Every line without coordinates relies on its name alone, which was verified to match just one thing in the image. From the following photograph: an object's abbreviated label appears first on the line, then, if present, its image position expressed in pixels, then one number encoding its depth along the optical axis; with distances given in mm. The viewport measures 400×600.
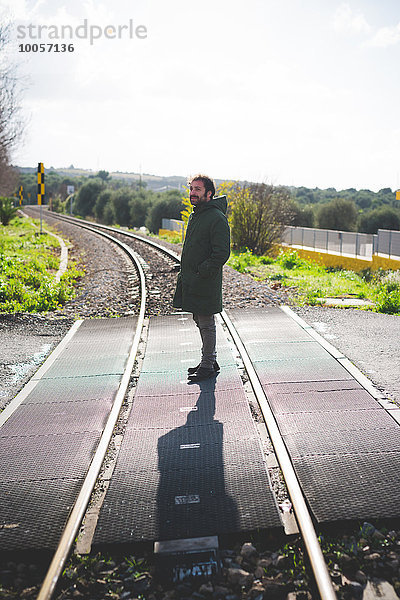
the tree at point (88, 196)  92500
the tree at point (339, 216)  61250
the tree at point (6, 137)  28300
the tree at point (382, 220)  57938
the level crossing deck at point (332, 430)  3633
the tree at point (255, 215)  22703
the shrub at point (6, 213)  34219
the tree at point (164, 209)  56072
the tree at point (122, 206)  73275
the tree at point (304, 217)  62500
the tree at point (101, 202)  83562
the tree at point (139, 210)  68062
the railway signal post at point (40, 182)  24375
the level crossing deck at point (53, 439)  3488
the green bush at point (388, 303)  10141
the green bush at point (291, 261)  19047
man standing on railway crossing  5414
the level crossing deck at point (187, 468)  3395
